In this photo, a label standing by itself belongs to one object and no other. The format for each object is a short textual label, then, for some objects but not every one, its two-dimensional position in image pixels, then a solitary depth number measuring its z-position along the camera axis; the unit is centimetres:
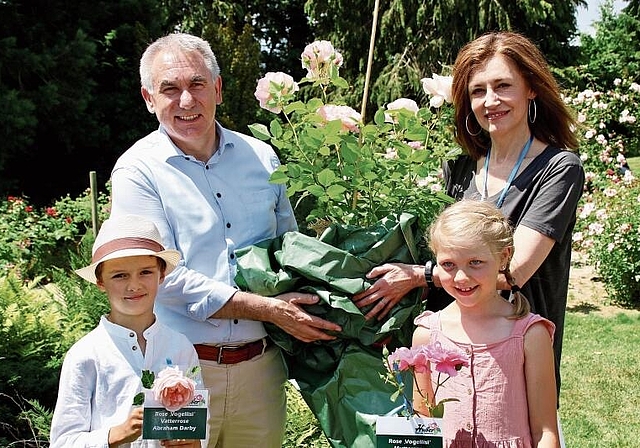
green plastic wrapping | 202
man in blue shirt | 211
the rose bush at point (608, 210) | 710
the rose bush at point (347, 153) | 208
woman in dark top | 200
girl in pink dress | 183
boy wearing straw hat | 183
